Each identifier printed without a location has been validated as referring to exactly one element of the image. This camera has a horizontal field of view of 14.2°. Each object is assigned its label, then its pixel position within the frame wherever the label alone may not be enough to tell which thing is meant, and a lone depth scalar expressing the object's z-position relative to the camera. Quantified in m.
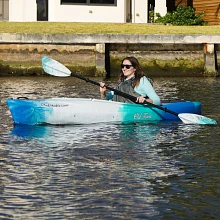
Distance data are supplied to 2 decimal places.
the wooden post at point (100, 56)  28.50
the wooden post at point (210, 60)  28.62
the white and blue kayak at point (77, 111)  15.39
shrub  35.44
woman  15.22
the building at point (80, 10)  36.59
